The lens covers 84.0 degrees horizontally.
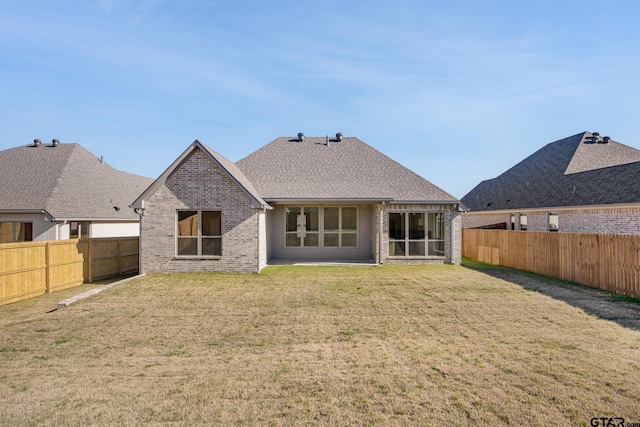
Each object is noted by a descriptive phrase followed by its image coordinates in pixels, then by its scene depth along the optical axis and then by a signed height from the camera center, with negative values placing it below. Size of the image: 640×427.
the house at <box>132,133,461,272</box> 14.82 +0.37
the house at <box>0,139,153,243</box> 16.88 +1.28
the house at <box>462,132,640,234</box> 17.64 +1.62
